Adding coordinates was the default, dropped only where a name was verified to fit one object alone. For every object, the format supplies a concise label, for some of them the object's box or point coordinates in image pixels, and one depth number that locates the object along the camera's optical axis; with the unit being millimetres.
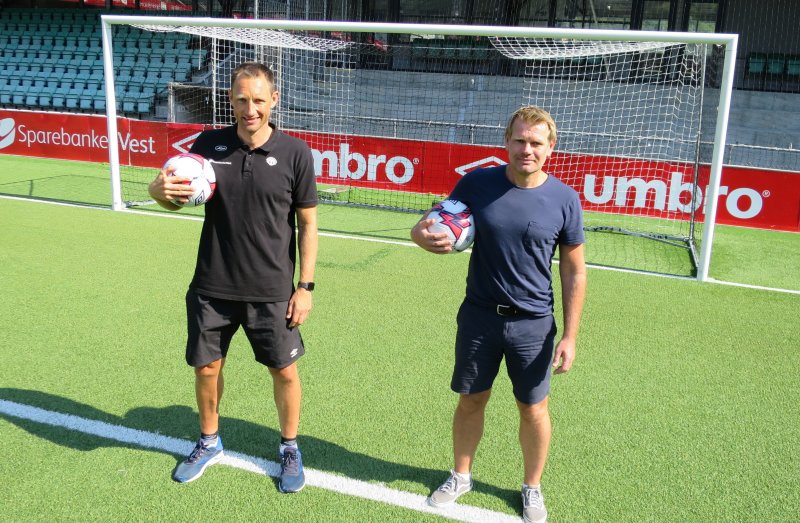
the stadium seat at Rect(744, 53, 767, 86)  17500
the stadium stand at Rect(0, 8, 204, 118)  20562
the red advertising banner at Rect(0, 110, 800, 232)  10828
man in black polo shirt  3152
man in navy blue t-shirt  2918
